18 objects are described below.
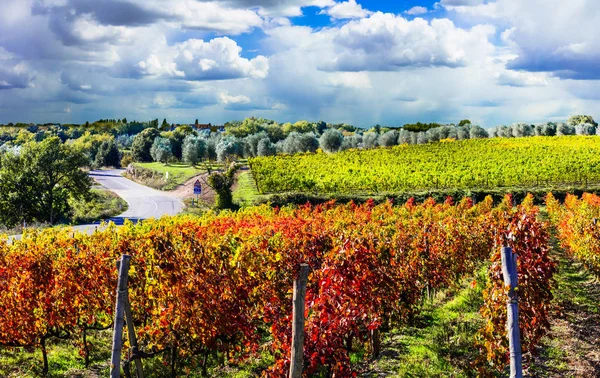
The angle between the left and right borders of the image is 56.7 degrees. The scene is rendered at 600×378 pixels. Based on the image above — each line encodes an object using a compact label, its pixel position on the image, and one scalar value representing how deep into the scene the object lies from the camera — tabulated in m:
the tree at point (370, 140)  95.00
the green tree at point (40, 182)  45.28
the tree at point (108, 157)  106.19
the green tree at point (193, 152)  81.50
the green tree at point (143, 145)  99.25
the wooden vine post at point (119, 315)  7.32
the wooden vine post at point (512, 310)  6.20
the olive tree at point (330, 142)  88.25
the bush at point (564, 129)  100.31
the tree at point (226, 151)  81.75
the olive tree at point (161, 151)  88.88
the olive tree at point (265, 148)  85.56
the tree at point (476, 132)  98.94
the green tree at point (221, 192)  41.78
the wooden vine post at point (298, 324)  6.17
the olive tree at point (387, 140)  95.56
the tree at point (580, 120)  116.25
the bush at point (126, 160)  109.31
